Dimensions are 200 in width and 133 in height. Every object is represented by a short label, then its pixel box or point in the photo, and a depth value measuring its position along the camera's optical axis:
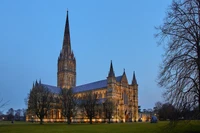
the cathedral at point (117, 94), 100.00
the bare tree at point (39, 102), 71.69
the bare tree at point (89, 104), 72.75
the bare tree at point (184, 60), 15.95
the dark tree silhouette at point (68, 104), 71.00
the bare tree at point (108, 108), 84.47
